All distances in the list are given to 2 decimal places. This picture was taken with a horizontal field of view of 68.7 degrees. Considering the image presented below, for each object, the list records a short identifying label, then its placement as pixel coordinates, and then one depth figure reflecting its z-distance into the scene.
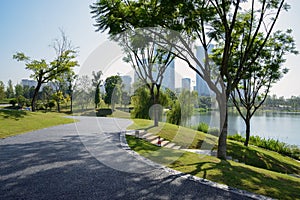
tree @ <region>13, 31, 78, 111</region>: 19.64
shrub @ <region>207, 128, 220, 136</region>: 16.96
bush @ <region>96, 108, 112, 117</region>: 28.42
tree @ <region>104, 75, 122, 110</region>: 26.28
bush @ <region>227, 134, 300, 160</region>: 13.62
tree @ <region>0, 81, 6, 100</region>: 33.03
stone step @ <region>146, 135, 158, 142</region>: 9.51
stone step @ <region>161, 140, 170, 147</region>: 9.61
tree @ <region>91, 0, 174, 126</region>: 8.27
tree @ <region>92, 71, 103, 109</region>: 25.96
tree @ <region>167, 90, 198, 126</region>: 20.17
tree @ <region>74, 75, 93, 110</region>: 29.59
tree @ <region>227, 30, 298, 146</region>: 12.06
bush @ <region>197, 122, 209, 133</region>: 17.11
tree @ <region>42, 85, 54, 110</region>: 43.15
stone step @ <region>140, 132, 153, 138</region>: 9.91
